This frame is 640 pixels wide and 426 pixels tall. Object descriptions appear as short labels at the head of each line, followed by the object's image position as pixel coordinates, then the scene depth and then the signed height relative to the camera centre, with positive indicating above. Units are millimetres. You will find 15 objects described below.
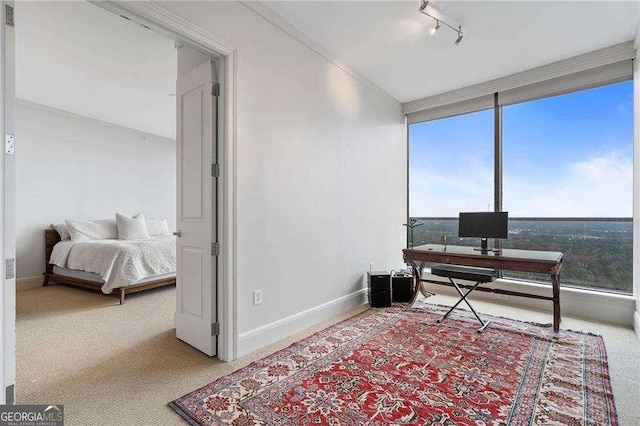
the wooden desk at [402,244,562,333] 2674 -473
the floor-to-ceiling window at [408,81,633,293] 3273 +407
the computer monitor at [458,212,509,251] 3215 -154
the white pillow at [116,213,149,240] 5160 -291
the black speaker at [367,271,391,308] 3537 -915
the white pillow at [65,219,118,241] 4695 -293
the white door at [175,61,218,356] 2318 +23
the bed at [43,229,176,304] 3791 -717
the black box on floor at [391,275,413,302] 3734 -932
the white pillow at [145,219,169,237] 5789 -306
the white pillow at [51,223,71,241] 4754 -309
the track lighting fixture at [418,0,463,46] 2393 +1629
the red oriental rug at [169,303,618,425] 1622 -1085
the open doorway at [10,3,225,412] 2547 +520
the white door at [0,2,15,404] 1372 -8
